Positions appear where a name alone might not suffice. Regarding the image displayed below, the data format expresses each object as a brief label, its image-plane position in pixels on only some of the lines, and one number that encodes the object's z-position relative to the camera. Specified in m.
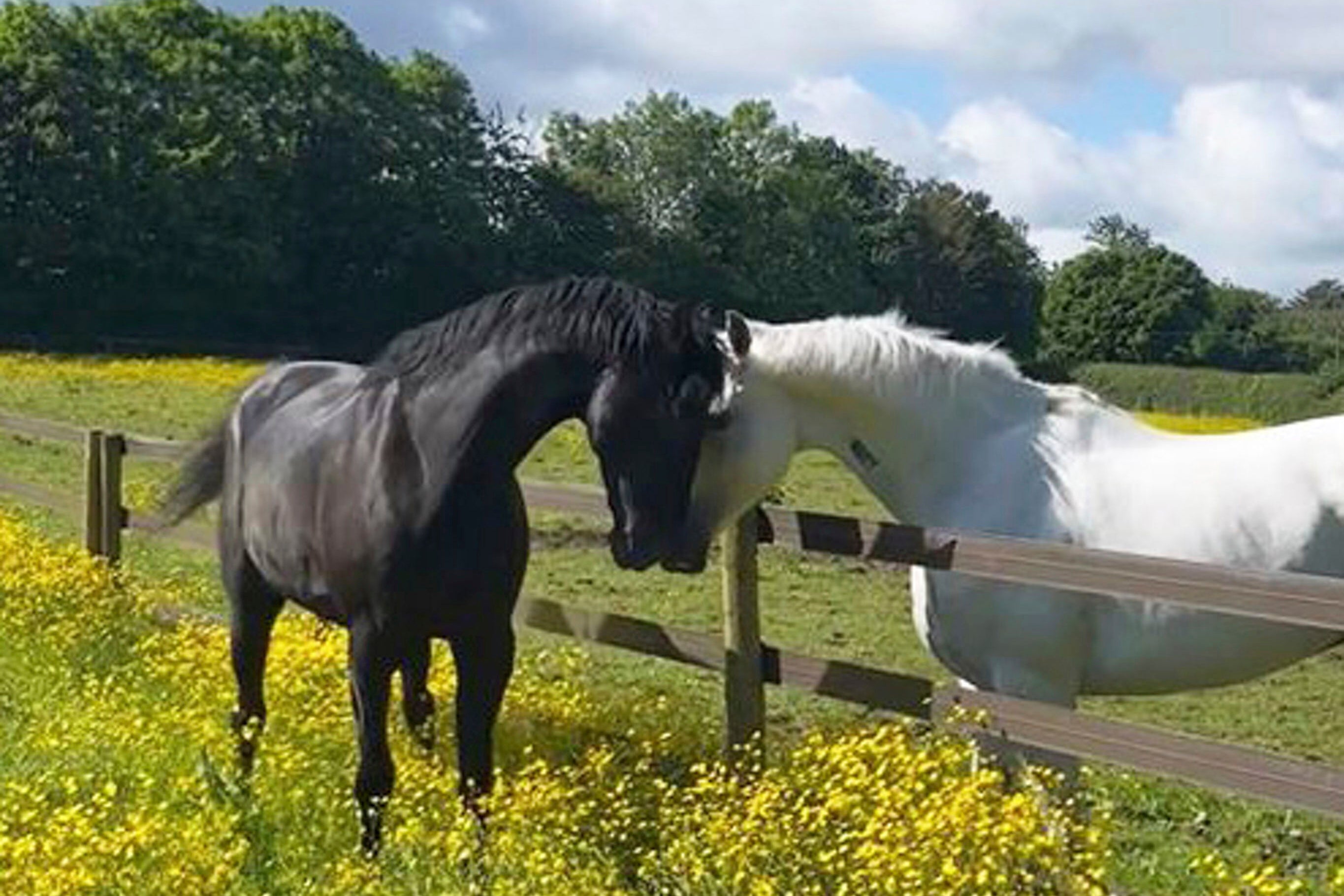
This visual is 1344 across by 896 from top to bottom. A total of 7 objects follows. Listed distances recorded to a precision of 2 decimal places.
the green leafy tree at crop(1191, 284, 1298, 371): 73.44
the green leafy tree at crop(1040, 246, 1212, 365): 74.56
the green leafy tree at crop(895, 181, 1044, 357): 93.56
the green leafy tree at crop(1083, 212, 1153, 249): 99.07
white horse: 5.29
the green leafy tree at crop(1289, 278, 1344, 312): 96.00
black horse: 5.13
